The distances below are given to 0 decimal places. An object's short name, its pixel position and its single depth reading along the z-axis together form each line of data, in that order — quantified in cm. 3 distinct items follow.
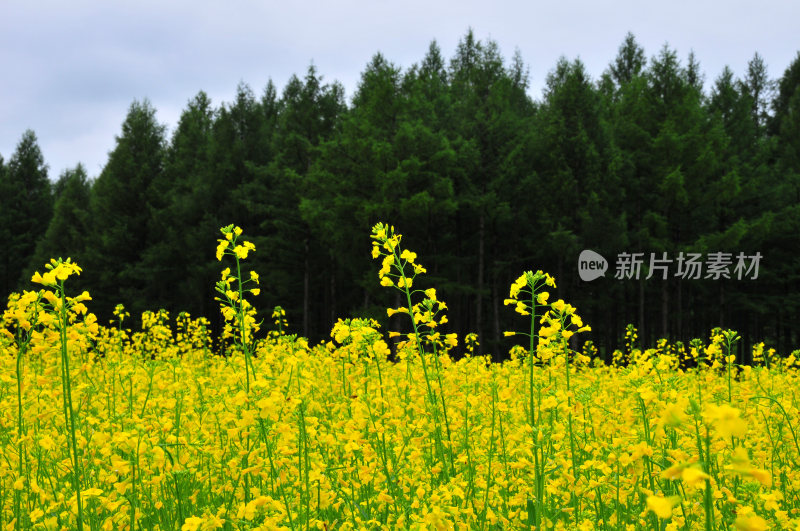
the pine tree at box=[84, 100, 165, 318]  2670
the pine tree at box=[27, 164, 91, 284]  2967
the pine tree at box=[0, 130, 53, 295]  3397
